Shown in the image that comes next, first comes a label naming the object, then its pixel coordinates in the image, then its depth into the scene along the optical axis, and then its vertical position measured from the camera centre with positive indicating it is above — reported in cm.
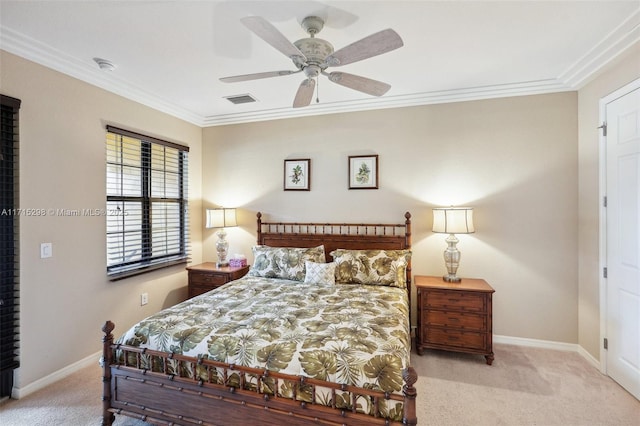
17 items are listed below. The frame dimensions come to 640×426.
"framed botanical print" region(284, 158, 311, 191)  395 +47
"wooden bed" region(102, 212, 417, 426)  156 -109
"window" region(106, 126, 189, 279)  319 +9
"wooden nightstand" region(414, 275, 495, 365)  290 -107
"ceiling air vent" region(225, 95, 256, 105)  357 +136
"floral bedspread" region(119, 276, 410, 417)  164 -79
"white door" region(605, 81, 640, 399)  237 -24
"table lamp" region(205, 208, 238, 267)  393 -17
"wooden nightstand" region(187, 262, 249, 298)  371 -84
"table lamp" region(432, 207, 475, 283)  307 -18
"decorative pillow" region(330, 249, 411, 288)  315 -61
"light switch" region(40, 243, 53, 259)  252 -33
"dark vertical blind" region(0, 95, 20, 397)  228 -26
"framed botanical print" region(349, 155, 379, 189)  368 +47
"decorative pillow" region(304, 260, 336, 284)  317 -68
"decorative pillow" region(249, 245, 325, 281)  337 -59
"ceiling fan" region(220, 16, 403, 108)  167 +97
